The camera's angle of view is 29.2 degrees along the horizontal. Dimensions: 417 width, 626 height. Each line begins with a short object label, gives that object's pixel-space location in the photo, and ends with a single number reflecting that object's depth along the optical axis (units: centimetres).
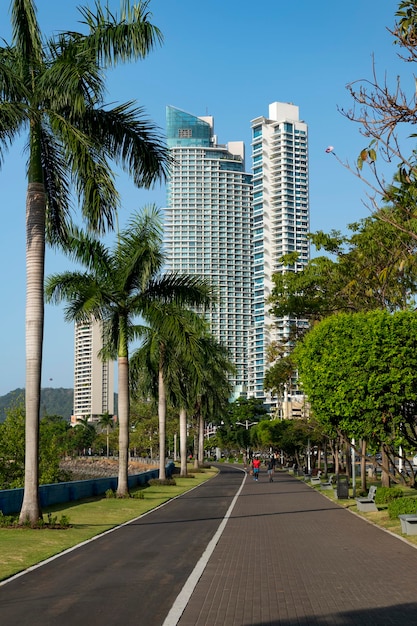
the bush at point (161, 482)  4790
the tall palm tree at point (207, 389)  5375
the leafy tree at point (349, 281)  3359
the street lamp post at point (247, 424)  13121
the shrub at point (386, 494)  2948
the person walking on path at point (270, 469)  5683
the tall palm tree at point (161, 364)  3702
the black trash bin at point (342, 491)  3403
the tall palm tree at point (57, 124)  2034
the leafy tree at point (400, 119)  1330
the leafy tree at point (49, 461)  4988
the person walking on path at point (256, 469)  5869
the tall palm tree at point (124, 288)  3250
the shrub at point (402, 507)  2236
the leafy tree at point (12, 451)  5184
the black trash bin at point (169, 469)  5949
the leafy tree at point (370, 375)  2544
